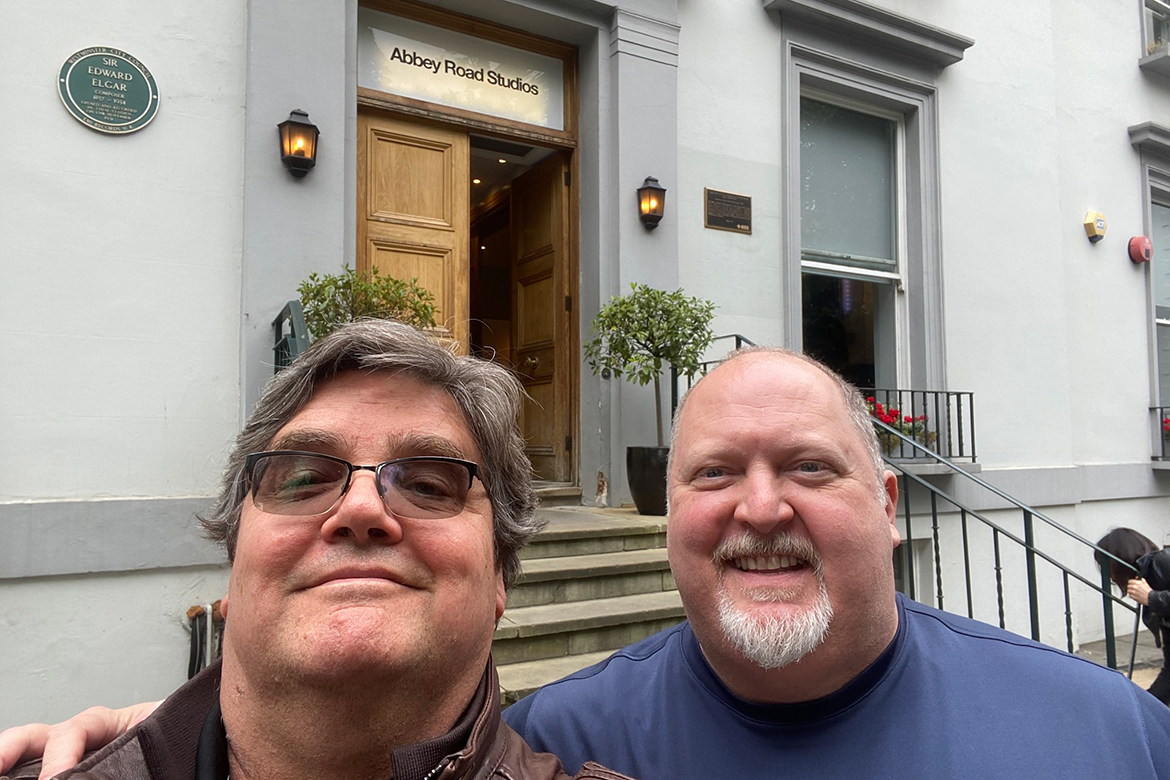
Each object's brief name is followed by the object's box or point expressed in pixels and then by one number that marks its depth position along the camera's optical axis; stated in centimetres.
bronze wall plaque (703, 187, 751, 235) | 579
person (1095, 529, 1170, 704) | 408
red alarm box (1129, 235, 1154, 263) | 791
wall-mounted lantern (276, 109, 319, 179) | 422
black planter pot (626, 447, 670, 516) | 480
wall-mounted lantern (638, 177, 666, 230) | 534
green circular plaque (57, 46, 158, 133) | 387
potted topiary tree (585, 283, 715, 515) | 483
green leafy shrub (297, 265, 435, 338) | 372
